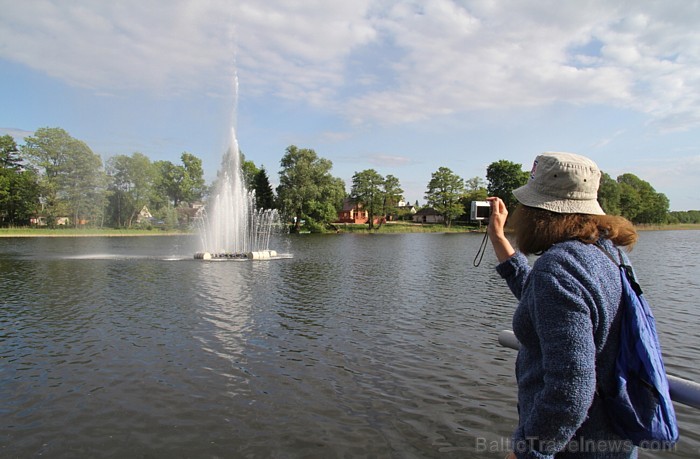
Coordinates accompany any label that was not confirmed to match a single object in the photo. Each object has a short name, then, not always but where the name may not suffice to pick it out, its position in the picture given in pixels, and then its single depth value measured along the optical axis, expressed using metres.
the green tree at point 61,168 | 73.44
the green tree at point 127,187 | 84.81
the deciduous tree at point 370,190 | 99.12
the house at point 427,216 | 129.52
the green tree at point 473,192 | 104.50
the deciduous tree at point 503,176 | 103.10
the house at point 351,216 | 121.56
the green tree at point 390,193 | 100.75
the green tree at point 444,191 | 106.06
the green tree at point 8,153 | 78.50
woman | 1.97
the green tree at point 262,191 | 95.00
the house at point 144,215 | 88.80
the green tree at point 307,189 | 78.88
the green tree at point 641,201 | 113.44
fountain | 36.22
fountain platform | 31.41
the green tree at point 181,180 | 98.75
